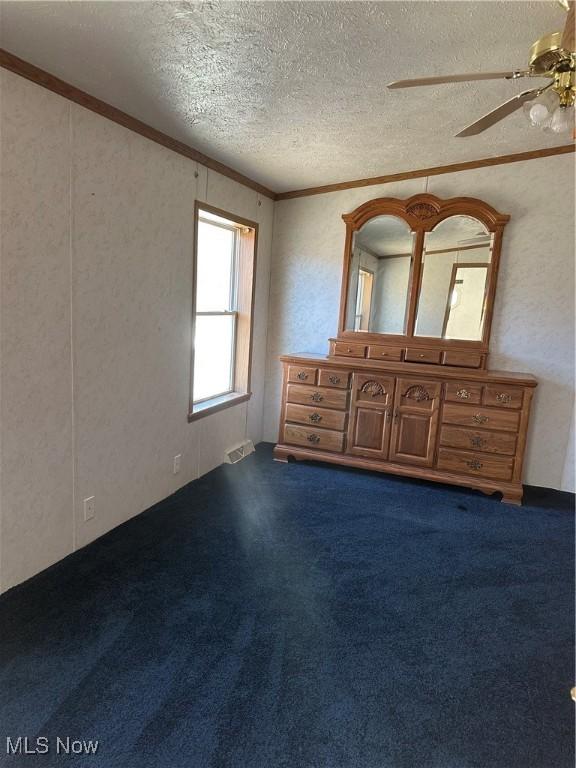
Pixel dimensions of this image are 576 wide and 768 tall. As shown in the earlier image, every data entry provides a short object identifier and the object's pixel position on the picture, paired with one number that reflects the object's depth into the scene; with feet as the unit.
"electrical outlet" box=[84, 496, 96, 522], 8.03
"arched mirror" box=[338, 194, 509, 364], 11.66
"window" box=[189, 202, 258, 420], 11.21
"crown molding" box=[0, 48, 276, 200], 6.05
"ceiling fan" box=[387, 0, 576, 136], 4.59
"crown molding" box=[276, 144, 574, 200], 10.80
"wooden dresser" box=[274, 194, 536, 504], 10.93
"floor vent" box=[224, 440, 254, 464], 12.65
